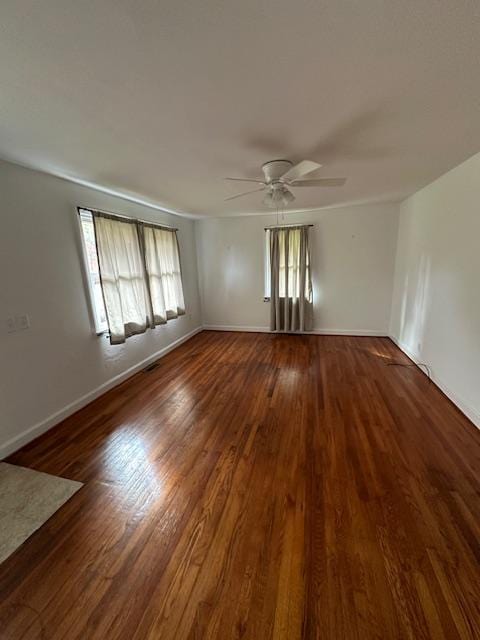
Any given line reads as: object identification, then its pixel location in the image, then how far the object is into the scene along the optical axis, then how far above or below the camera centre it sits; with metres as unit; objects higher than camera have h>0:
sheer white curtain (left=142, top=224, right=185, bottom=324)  3.75 -0.08
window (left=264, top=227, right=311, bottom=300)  4.74 -0.05
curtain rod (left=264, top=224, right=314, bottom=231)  4.68 +0.65
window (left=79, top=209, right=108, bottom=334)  2.79 +0.03
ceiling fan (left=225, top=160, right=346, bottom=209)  2.03 +0.71
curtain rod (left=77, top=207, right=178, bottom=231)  2.76 +0.65
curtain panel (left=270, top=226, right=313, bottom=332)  4.72 -0.33
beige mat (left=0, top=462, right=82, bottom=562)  1.48 -1.46
